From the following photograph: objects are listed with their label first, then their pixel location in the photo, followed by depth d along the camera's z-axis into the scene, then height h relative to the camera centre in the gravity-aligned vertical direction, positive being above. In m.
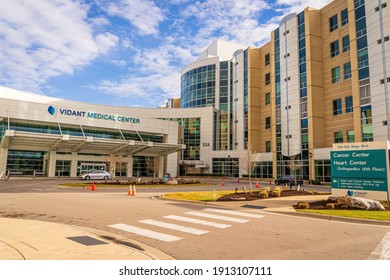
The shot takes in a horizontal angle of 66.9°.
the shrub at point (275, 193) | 20.17 -1.54
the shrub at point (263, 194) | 18.94 -1.51
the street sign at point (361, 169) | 15.58 +0.13
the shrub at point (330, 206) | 13.88 -1.64
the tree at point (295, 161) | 46.38 +1.56
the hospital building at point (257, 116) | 38.12 +9.36
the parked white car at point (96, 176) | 41.59 -0.98
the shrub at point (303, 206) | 14.16 -1.68
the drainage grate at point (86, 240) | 7.25 -1.81
